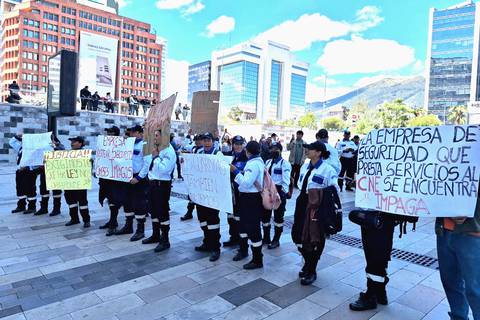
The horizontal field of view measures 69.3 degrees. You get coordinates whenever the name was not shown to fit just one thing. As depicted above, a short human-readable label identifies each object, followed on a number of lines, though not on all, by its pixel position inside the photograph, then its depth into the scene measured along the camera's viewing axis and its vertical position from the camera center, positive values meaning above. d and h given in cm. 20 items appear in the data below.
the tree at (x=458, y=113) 7375 +1017
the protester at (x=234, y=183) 489 -49
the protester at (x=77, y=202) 650 -117
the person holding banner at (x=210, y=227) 505 -119
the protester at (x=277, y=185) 557 -57
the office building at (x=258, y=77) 12712 +2732
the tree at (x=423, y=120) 5675 +635
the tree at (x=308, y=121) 6456 +627
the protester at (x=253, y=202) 443 -69
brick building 9444 +3005
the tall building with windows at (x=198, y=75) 13950 +2964
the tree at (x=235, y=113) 7935 +825
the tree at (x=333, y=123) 7346 +648
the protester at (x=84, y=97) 1978 +248
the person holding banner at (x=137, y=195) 586 -90
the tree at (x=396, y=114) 6166 +778
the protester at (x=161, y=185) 529 -63
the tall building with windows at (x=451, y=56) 11031 +3445
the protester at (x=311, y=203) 391 -59
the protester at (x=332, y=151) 541 +3
